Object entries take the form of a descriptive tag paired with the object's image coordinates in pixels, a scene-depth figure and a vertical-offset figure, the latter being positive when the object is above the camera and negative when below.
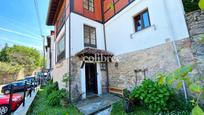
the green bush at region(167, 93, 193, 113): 3.12 -1.57
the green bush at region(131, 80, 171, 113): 3.12 -1.21
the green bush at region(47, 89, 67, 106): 4.56 -1.59
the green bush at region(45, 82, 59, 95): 6.42 -1.53
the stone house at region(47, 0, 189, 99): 3.84 +1.56
